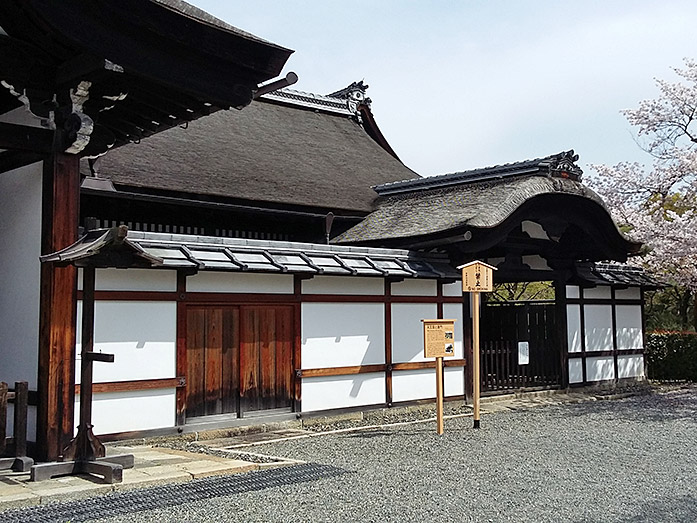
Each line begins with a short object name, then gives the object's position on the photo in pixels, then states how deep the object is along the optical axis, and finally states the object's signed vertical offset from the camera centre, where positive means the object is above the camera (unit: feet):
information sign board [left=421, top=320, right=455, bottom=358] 30.09 -0.26
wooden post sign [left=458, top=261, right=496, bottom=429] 30.45 +1.88
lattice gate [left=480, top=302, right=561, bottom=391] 41.65 -0.85
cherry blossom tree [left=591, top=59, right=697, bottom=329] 47.83 +8.76
